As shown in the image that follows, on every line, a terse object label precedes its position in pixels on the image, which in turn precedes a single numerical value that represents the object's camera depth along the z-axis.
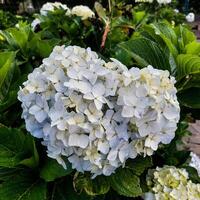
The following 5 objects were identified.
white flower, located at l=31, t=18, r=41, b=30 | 1.58
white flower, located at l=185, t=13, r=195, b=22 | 4.24
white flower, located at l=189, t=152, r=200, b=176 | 1.15
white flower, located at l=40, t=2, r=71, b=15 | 1.78
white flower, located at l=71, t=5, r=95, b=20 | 1.68
